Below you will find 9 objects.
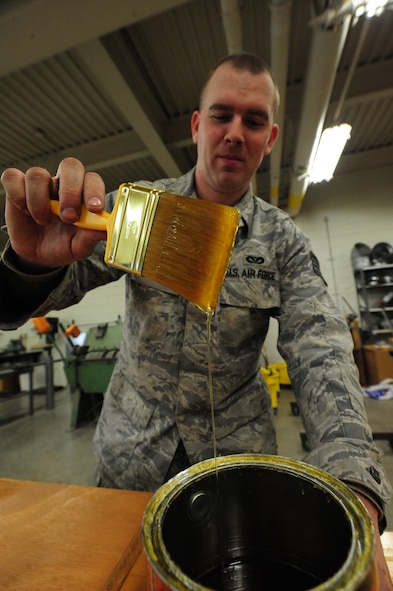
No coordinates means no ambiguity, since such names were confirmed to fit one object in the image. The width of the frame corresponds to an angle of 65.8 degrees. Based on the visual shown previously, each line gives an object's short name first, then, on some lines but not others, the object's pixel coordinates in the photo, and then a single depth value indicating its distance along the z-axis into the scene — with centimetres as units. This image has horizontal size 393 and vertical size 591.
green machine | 338
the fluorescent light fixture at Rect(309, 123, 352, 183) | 256
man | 73
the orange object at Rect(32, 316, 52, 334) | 371
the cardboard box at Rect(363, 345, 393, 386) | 375
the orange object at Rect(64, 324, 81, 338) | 397
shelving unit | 428
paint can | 30
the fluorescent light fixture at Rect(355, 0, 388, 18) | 148
